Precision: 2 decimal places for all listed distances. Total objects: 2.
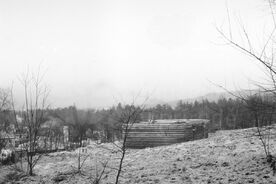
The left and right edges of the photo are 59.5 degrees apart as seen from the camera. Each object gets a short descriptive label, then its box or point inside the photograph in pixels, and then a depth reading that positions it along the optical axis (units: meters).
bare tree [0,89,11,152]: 12.98
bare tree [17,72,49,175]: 8.92
